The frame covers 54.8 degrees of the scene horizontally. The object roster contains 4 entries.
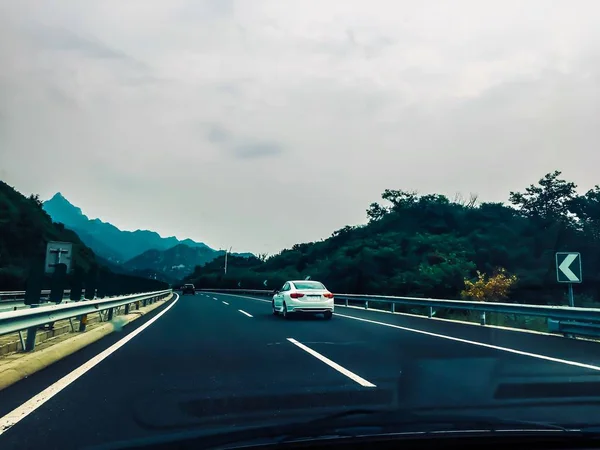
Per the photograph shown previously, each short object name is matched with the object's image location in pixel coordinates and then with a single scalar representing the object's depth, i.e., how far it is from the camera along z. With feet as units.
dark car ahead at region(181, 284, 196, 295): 236.43
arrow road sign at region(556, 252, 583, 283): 46.50
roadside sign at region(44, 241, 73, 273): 56.59
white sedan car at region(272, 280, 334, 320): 67.46
